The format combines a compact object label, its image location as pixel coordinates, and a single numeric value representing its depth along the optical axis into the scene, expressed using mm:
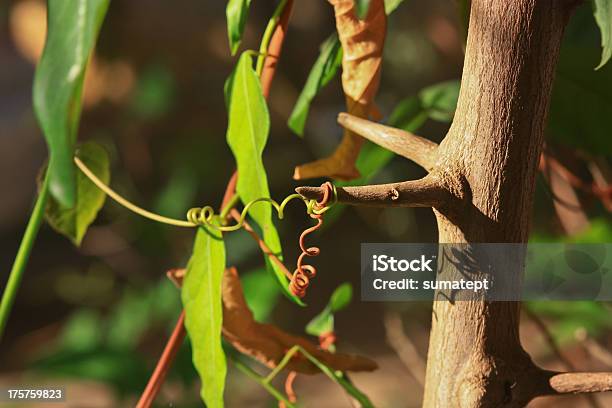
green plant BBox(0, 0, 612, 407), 651
